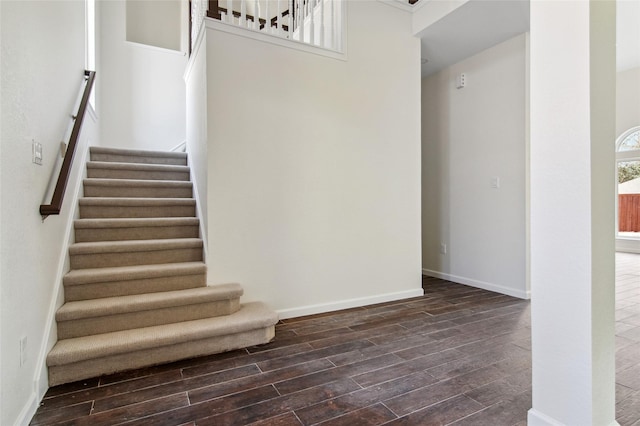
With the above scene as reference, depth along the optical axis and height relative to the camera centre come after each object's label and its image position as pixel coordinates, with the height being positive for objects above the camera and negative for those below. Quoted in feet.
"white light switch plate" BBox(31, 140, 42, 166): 6.03 +1.14
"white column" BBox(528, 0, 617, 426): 4.21 +0.03
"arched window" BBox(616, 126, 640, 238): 23.02 +1.69
